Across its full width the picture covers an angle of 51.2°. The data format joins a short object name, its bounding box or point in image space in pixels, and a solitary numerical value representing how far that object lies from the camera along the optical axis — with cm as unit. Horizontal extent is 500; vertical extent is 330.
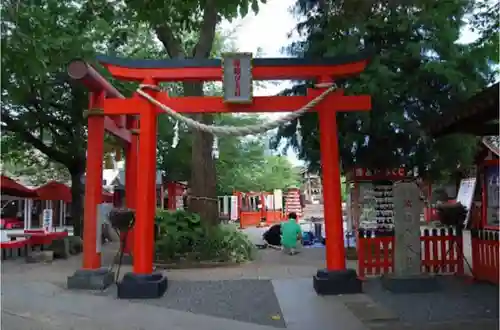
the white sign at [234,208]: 3378
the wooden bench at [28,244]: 1538
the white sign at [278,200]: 3416
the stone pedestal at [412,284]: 873
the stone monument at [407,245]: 877
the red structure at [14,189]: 1655
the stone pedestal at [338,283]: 878
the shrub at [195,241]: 1302
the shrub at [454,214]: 993
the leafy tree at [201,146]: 1393
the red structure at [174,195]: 3036
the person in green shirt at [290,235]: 1570
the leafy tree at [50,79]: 481
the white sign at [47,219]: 1778
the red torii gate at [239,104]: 891
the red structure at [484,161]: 673
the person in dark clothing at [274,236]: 1855
